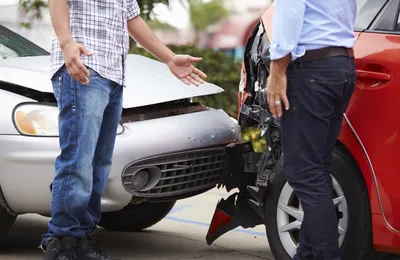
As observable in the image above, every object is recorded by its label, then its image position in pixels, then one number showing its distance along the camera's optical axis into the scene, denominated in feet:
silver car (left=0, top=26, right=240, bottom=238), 14.43
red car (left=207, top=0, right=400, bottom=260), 12.37
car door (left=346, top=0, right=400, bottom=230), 12.30
